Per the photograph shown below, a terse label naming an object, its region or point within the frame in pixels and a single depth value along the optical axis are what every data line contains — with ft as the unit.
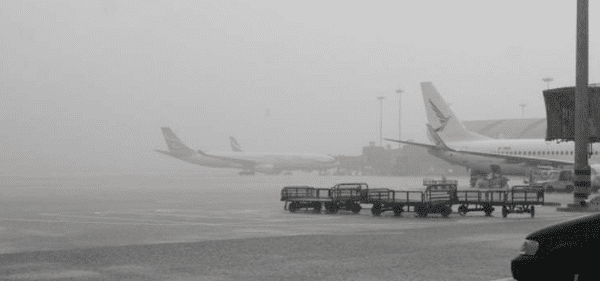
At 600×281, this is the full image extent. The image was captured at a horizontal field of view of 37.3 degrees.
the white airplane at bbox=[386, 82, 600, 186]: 218.59
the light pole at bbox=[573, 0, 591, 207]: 113.29
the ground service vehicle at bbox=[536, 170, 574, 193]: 182.80
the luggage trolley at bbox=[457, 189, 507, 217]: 107.02
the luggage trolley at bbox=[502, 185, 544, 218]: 104.68
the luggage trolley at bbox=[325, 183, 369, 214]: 113.29
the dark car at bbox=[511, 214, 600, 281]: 30.89
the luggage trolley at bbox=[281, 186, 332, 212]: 115.85
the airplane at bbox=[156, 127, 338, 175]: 447.01
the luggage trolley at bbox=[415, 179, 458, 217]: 104.73
